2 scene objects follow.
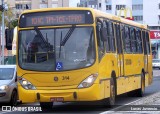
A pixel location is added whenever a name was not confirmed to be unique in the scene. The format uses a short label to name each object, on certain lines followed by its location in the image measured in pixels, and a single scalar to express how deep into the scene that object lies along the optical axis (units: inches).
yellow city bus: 602.5
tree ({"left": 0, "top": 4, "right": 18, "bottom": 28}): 2935.8
